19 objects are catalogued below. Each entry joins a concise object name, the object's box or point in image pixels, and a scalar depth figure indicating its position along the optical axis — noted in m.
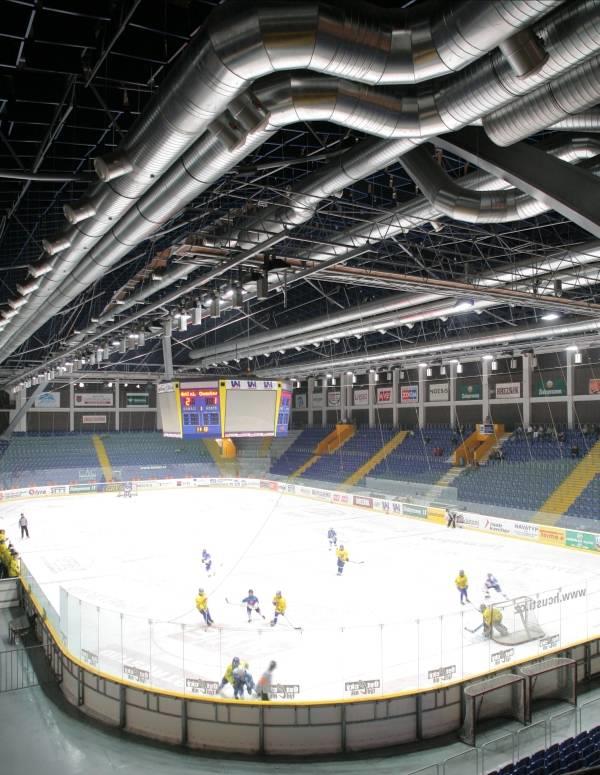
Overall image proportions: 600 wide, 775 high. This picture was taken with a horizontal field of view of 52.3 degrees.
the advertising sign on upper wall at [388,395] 49.44
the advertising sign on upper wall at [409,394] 47.09
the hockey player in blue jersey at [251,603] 15.99
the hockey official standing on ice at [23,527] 27.50
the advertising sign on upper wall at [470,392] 42.25
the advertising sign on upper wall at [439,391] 44.69
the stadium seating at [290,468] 48.81
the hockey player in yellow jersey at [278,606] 15.70
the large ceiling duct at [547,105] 6.41
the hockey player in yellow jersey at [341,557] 21.33
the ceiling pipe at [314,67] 5.48
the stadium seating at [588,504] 27.45
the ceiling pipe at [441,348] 24.53
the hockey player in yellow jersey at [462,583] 17.33
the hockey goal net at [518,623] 12.39
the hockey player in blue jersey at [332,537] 25.75
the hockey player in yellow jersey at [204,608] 15.19
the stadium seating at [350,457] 45.81
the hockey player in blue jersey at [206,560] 21.16
